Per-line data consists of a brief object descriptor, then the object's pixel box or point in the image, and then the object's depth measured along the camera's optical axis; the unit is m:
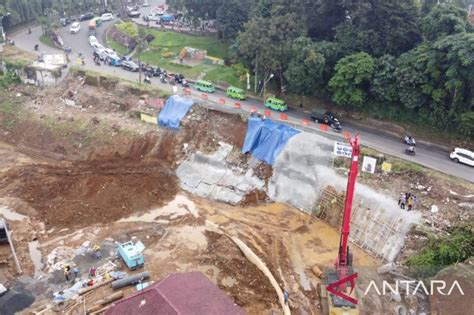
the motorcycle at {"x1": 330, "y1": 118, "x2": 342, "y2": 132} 49.16
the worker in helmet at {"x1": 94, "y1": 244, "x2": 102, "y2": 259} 38.06
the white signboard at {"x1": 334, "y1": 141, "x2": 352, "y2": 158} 43.62
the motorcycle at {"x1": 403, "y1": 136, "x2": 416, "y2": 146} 46.47
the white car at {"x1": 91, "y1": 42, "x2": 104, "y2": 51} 72.62
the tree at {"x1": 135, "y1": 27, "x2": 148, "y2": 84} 61.63
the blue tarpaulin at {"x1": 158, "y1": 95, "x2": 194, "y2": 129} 52.59
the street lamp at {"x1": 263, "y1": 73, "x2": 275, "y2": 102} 56.29
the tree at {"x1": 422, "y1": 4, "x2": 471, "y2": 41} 46.66
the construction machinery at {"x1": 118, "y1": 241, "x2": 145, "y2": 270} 36.50
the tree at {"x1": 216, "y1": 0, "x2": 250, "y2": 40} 68.19
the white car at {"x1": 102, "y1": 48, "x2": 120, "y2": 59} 69.00
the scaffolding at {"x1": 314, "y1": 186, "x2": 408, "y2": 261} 37.47
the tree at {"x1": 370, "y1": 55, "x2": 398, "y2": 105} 47.91
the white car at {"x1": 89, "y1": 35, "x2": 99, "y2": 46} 76.19
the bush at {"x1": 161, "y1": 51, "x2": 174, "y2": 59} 71.50
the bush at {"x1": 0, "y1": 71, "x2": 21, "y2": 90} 63.84
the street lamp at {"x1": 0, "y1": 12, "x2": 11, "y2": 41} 77.73
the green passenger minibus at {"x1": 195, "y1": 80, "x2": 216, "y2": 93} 59.16
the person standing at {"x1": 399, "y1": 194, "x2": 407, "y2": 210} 39.13
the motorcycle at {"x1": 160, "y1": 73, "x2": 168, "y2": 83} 62.09
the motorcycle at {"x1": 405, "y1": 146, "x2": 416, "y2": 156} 44.84
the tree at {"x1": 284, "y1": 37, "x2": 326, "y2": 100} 51.01
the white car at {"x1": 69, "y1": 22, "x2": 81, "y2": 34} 82.81
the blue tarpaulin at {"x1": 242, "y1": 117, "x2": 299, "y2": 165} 46.88
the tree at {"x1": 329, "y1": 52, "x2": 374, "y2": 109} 48.66
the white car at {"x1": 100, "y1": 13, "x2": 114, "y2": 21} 90.21
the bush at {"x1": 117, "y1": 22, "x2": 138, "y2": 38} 75.81
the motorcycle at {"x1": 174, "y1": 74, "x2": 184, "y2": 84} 62.02
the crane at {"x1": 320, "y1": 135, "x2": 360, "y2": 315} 29.98
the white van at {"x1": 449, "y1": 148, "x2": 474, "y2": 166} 42.83
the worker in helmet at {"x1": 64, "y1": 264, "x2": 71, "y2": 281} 35.66
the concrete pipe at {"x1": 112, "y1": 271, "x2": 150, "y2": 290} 34.55
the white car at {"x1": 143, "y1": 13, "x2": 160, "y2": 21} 87.84
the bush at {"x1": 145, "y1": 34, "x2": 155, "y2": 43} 77.94
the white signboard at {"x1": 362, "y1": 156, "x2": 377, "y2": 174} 42.94
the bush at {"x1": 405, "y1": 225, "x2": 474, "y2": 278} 33.62
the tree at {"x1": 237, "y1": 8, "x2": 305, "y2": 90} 54.16
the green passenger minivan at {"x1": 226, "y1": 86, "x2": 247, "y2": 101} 56.59
